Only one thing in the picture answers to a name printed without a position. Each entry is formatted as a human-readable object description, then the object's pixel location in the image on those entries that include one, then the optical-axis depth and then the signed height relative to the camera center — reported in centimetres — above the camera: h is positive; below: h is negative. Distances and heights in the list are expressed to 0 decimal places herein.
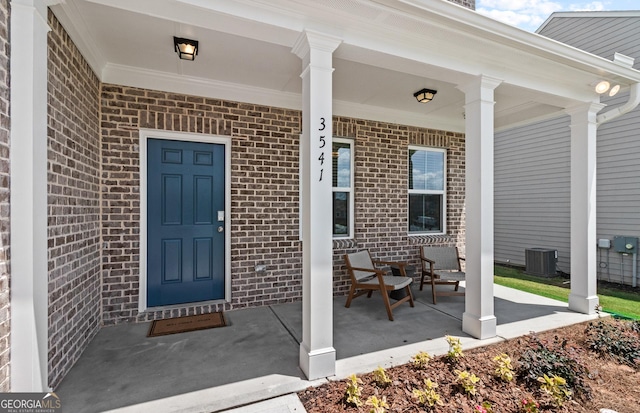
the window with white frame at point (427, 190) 542 +26
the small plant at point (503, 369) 245 -131
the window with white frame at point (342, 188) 479 +26
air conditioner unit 663 -121
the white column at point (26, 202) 184 +2
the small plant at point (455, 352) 270 -128
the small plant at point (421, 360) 262 -131
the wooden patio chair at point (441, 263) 454 -93
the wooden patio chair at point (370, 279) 376 -97
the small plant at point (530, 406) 202 -132
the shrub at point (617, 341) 291 -137
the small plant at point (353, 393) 212 -131
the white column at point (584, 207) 404 -2
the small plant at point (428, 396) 214 -133
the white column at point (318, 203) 249 +2
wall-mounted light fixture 372 +144
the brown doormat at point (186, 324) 335 -136
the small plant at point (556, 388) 220 -134
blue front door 371 -21
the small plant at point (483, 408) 201 -134
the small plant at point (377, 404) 198 -131
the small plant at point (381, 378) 236 -132
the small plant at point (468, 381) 227 -131
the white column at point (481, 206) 324 -1
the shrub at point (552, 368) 242 -134
